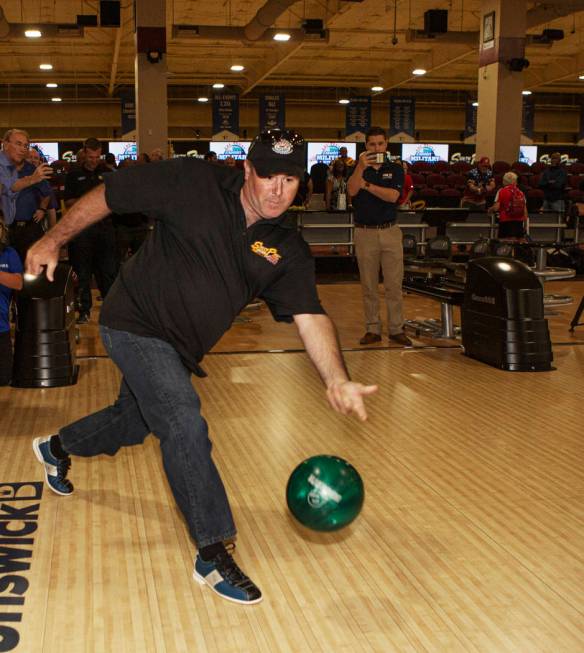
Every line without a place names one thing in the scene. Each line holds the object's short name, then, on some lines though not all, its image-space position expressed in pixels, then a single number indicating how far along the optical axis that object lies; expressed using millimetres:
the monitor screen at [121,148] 23328
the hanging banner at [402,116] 26562
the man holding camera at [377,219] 6742
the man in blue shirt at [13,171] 6602
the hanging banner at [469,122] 27527
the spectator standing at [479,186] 13609
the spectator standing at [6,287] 4875
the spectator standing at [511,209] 11062
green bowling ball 2680
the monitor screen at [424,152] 25797
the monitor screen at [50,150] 23203
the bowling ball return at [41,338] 5551
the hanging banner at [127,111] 23672
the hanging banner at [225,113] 25328
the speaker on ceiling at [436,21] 17781
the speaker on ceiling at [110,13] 15680
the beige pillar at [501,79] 15734
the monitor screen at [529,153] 25984
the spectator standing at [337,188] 12822
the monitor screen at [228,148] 24219
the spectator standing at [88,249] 8164
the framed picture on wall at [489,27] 15977
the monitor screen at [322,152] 22609
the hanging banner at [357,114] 26438
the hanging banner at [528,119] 26069
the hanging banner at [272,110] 24766
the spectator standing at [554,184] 14102
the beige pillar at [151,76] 14508
